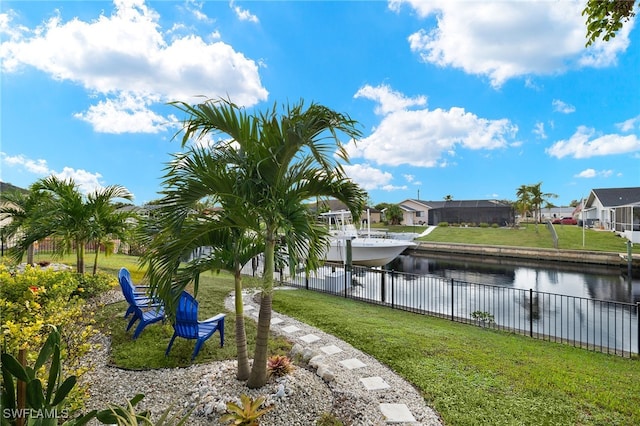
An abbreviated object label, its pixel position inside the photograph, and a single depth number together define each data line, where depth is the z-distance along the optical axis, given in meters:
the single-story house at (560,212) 60.37
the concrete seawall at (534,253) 17.77
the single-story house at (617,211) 20.91
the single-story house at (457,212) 39.69
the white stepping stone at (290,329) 5.38
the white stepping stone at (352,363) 4.00
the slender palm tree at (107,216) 6.64
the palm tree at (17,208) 8.20
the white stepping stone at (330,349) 4.46
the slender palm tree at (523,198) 42.03
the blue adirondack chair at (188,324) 4.00
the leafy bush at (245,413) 2.54
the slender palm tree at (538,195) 40.84
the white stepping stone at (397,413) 2.90
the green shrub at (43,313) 2.31
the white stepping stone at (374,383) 3.49
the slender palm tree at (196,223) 2.89
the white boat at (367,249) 16.78
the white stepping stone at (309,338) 4.93
